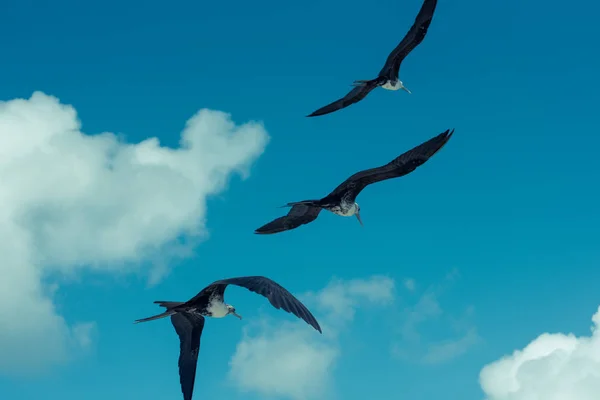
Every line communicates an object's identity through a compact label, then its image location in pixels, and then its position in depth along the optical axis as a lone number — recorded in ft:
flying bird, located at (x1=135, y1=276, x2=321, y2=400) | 69.05
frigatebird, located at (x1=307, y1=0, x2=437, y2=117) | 92.32
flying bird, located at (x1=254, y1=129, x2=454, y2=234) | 75.87
